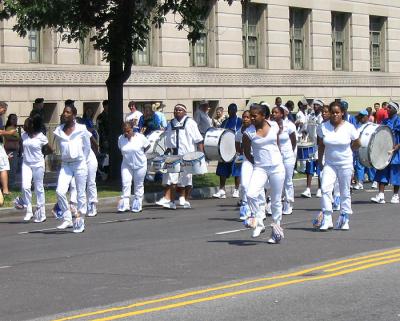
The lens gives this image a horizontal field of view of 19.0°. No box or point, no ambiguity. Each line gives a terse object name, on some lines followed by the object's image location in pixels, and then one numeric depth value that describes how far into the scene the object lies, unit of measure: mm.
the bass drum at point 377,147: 20828
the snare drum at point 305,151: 23969
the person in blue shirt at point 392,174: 21250
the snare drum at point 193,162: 20656
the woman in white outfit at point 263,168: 14797
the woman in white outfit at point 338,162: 16188
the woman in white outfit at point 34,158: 19016
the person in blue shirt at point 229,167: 23397
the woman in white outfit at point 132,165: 21156
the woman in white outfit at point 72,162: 17281
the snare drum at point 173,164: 20875
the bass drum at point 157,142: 22641
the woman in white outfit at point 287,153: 19031
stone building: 33250
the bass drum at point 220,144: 23047
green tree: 24603
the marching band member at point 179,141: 21109
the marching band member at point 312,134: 23938
